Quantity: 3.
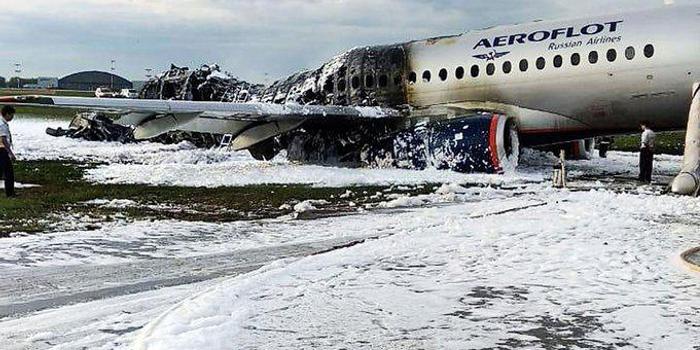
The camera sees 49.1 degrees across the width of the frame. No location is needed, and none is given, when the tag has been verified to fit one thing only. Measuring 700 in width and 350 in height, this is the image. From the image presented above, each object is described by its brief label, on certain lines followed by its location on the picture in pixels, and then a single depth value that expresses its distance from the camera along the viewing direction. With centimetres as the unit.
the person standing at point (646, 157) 1520
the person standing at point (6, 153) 1273
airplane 1532
